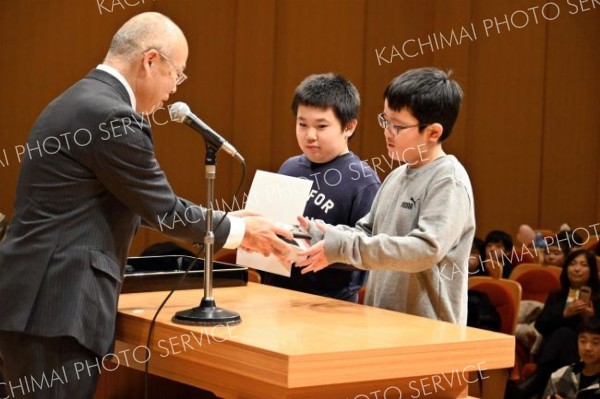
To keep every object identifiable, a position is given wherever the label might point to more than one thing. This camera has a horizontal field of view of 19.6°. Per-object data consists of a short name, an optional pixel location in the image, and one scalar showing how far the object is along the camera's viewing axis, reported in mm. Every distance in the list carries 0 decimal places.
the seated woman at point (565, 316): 8552
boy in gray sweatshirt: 4734
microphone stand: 4214
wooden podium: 3678
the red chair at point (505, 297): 8916
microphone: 4210
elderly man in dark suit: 4090
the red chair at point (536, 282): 11205
